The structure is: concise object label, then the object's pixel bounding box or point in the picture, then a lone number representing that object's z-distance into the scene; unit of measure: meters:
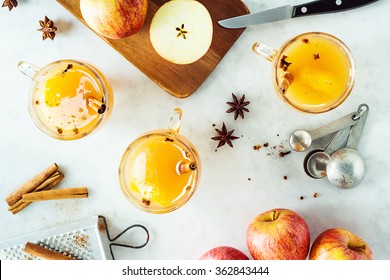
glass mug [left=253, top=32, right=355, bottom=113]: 1.15
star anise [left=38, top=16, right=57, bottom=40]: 1.24
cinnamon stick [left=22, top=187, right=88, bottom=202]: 1.27
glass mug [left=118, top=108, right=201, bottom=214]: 1.16
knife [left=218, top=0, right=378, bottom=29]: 1.21
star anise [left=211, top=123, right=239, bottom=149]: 1.25
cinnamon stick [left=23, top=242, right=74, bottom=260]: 1.25
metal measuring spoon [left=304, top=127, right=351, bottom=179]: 1.25
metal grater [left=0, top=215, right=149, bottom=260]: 1.26
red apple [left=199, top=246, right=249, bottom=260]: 1.19
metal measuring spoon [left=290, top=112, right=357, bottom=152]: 1.24
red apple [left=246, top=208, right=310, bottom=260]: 1.14
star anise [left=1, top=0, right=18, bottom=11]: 1.24
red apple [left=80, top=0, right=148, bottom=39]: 1.10
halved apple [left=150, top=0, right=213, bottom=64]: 1.22
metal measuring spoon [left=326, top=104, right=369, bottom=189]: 1.21
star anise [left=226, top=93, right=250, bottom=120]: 1.25
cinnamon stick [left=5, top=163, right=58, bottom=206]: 1.28
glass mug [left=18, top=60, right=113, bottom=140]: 1.19
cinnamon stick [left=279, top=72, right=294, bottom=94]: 1.14
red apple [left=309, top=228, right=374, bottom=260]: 1.13
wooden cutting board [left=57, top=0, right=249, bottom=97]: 1.22
